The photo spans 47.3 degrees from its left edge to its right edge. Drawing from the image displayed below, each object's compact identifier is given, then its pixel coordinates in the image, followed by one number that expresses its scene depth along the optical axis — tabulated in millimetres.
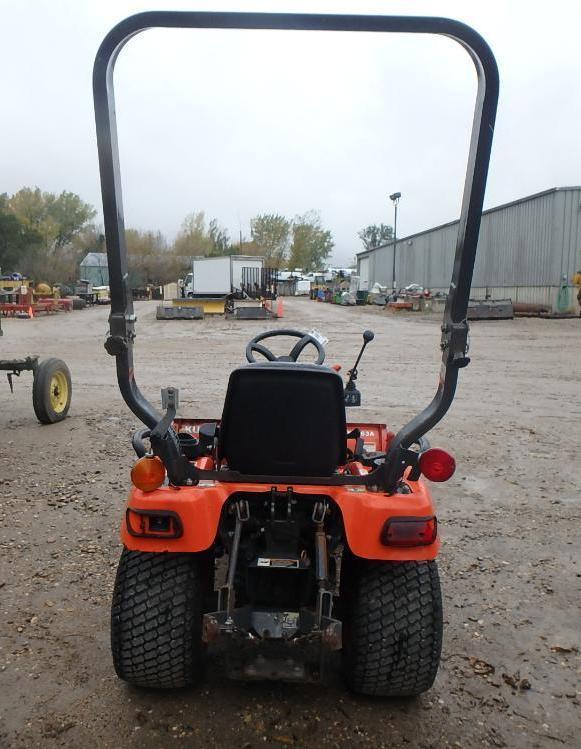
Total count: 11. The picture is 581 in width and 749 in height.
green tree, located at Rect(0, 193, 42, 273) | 45719
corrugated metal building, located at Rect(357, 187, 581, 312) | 24047
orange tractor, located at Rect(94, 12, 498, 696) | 2359
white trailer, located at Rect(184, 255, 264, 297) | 27719
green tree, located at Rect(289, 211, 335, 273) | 54775
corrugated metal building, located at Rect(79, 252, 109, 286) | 47281
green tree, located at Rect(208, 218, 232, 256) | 57906
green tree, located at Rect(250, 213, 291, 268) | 36844
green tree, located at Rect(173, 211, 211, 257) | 59406
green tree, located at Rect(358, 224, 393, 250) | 90000
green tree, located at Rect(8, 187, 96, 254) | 58031
